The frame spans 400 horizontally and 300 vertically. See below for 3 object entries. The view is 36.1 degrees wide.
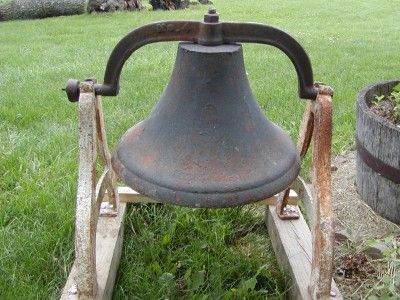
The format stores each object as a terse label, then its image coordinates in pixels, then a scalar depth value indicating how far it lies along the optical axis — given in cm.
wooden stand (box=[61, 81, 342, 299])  186
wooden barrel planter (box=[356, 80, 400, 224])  281
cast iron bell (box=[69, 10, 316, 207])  157
